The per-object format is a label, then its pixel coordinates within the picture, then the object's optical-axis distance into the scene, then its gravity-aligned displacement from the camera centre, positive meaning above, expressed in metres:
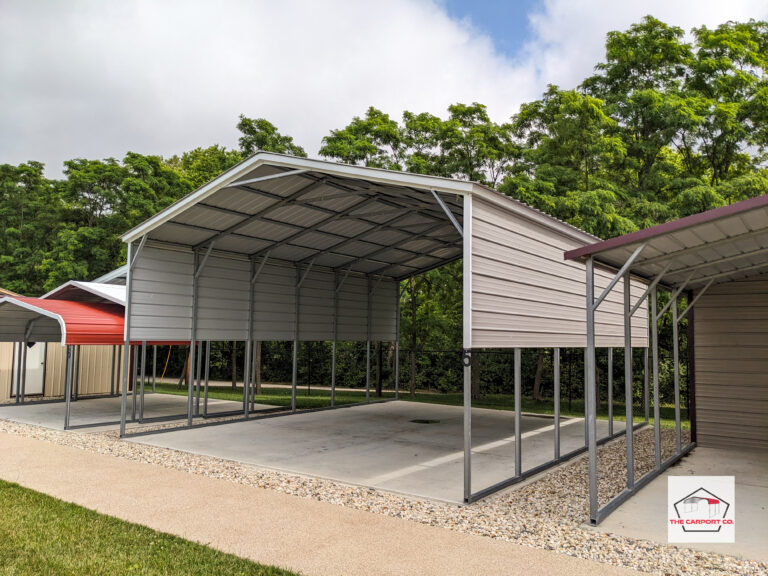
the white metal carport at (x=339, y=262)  6.83 +1.37
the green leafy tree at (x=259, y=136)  18.12 +6.43
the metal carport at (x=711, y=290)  5.25 +0.72
